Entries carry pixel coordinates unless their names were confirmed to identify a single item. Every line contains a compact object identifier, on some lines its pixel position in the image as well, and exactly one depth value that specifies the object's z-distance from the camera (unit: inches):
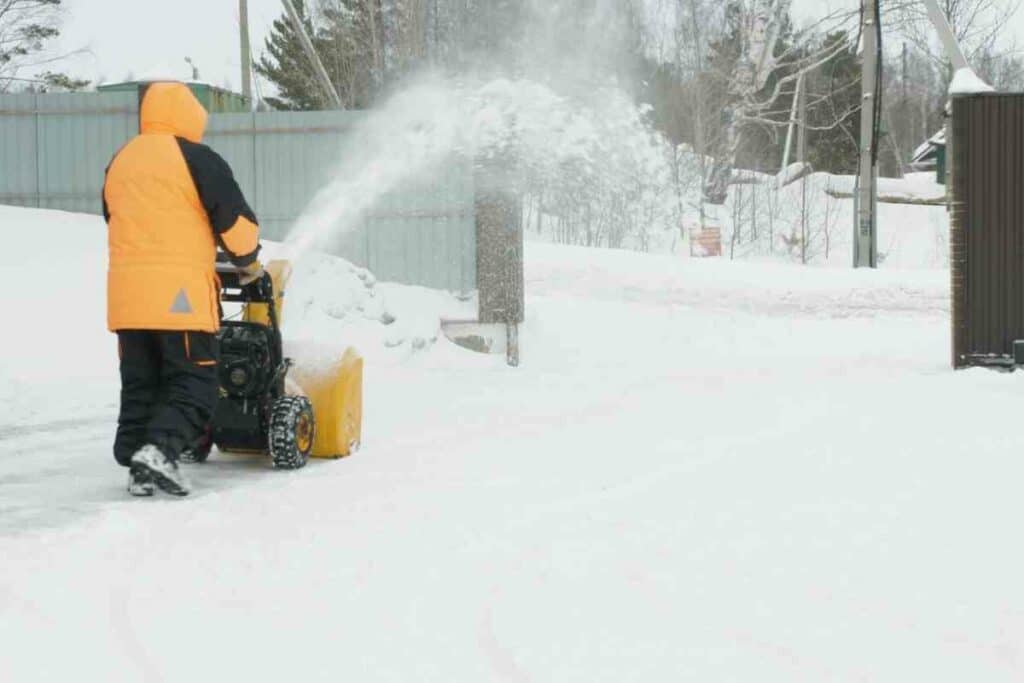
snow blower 265.6
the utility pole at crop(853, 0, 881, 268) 898.7
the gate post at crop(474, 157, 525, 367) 528.7
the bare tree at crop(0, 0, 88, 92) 1328.7
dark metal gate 436.5
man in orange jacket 237.0
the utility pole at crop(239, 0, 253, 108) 1350.9
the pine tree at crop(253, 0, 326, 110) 1464.1
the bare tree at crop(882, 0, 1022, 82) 1702.8
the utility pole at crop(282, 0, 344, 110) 759.1
